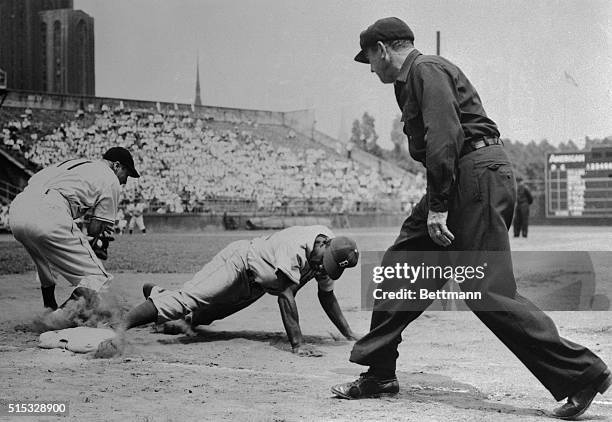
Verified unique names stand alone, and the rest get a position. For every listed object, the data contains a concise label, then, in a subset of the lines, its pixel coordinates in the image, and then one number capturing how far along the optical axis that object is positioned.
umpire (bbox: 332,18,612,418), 5.53
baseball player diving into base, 8.08
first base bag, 8.05
